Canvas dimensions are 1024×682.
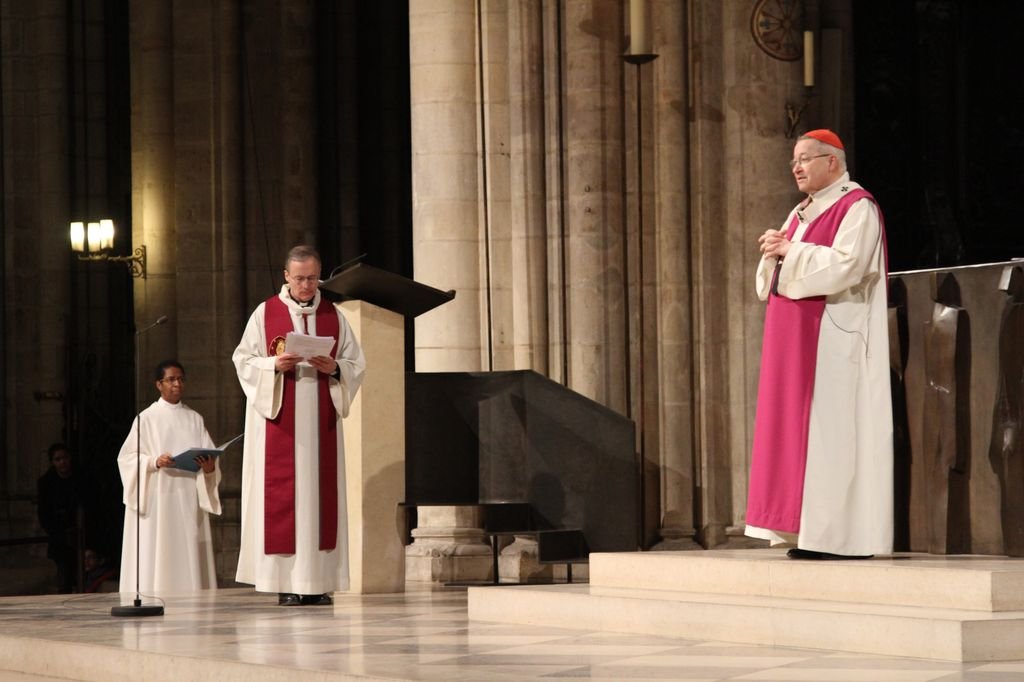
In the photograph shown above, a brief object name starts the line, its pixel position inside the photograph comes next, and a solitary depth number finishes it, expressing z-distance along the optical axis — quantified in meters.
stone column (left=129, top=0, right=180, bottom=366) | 17.83
